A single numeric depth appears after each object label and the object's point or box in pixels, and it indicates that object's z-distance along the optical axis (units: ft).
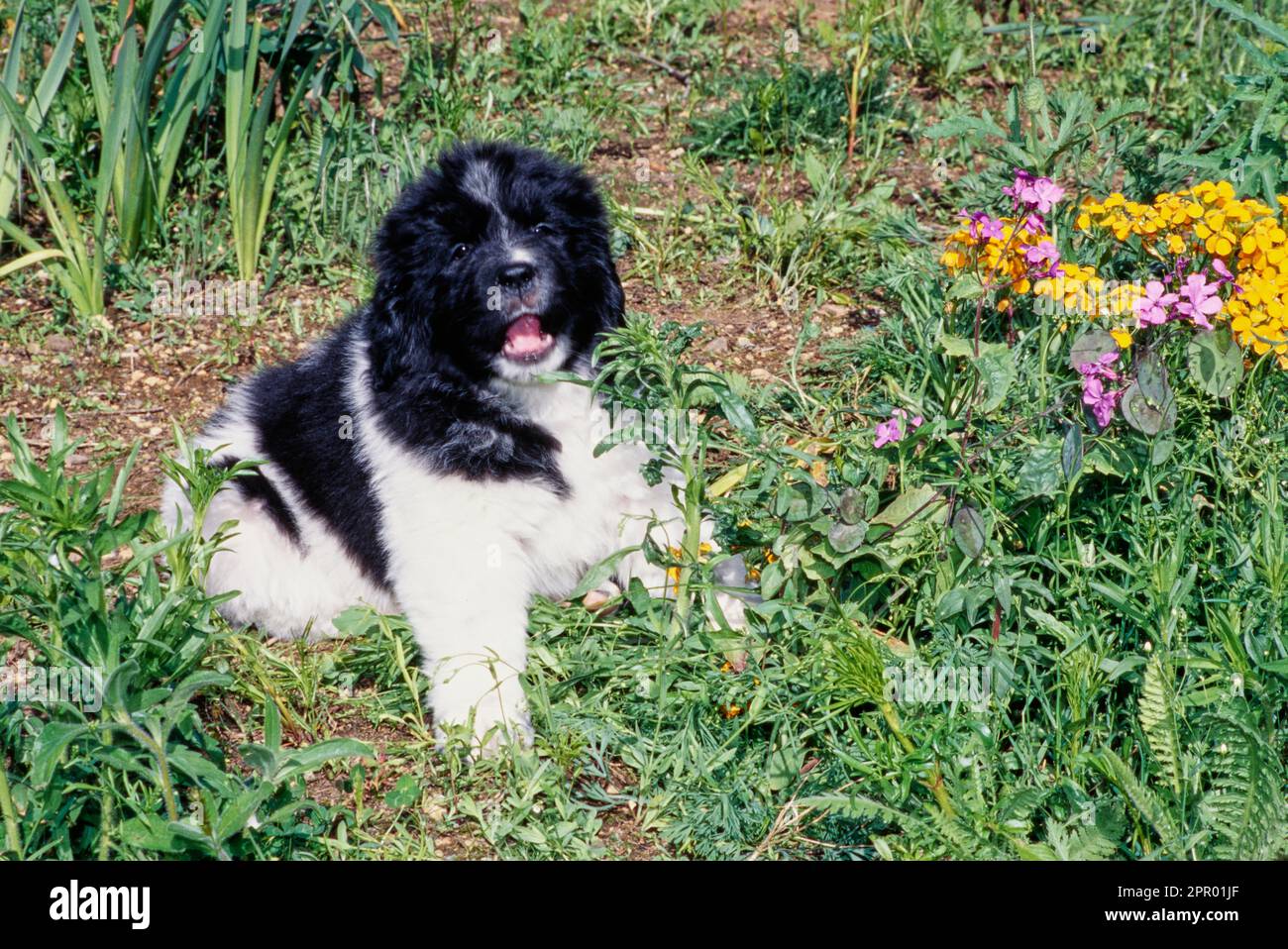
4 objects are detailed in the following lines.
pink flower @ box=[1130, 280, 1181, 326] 9.75
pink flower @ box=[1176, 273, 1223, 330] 9.86
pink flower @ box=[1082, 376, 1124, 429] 9.73
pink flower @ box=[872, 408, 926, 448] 10.27
